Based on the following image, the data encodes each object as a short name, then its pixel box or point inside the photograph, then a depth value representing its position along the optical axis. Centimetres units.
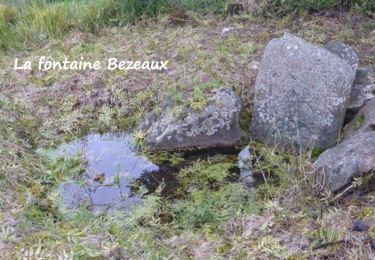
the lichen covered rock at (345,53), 507
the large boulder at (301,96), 459
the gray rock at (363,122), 424
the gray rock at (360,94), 483
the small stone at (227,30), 676
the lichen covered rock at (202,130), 483
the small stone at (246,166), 432
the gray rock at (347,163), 361
